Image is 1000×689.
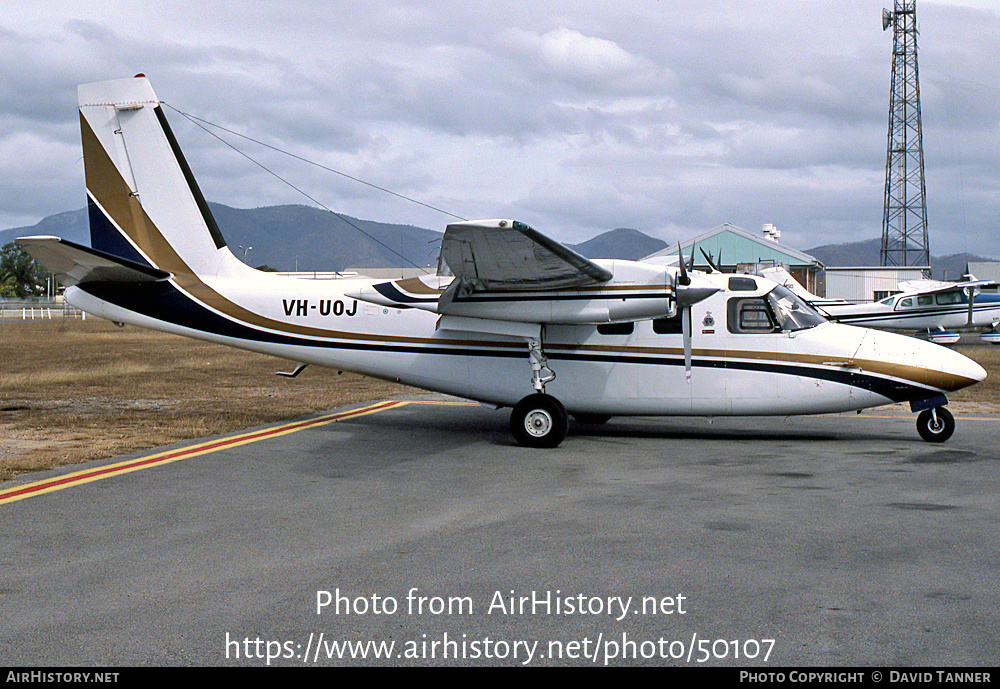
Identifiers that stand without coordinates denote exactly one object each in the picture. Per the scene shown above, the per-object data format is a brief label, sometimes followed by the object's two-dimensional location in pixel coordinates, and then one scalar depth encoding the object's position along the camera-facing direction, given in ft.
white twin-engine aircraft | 38.60
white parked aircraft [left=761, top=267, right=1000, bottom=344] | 110.63
